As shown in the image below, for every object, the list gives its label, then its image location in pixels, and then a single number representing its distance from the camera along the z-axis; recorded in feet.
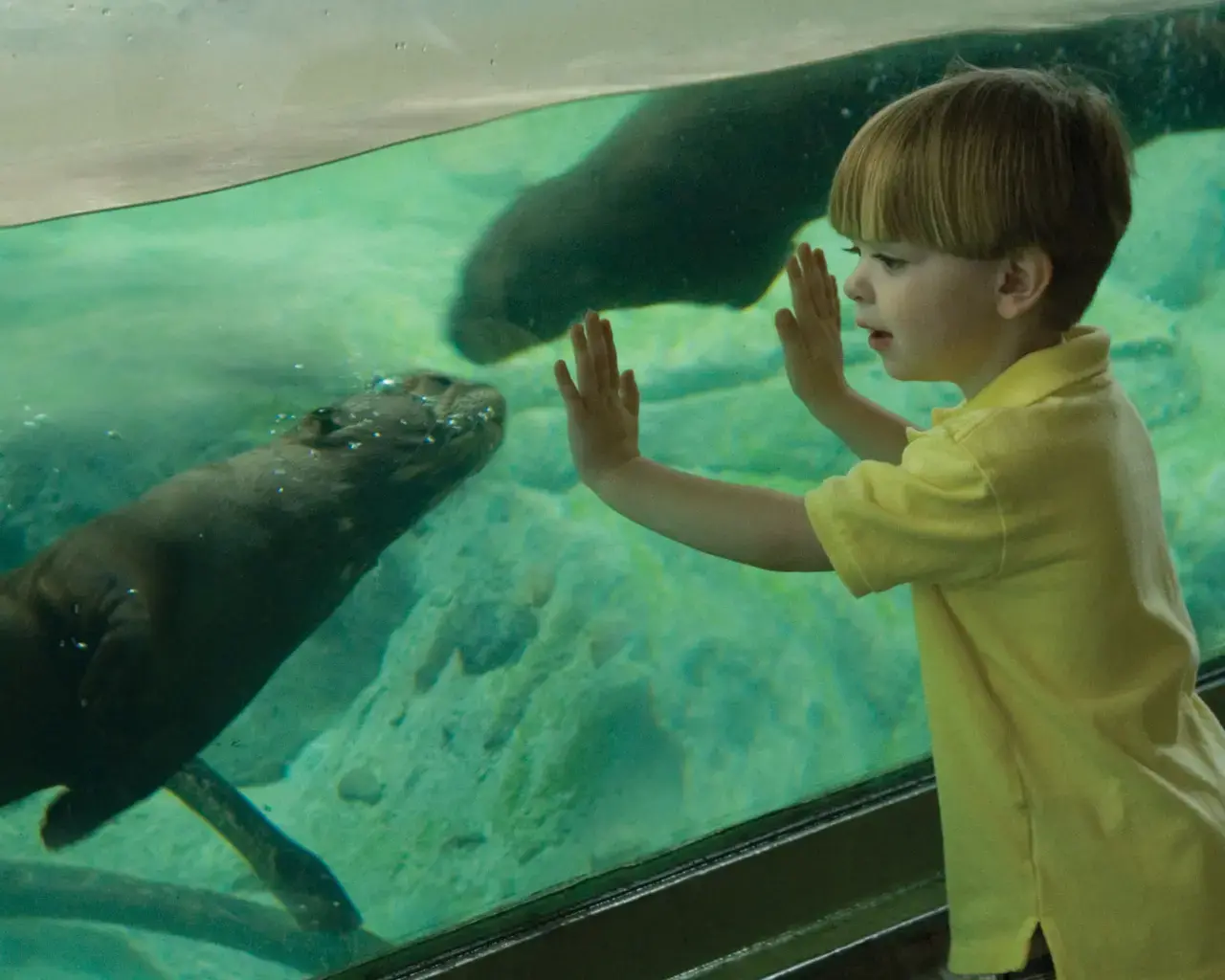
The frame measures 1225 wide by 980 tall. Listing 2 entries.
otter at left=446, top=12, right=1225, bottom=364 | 5.94
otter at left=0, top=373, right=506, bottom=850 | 4.86
